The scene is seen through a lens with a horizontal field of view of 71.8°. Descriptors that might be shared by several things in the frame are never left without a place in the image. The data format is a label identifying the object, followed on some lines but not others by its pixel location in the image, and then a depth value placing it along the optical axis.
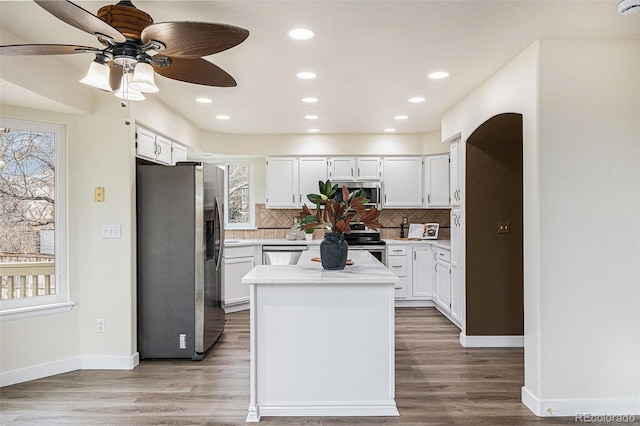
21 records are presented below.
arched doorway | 4.14
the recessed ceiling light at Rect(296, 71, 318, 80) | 3.33
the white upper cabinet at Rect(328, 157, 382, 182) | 6.06
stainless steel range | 5.86
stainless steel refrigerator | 3.80
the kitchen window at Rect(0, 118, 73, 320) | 3.37
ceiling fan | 1.63
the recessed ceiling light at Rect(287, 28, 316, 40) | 2.54
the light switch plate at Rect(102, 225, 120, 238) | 3.61
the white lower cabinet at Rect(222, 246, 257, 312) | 5.45
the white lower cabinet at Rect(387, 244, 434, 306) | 5.76
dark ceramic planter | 2.91
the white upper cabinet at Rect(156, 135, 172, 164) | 4.28
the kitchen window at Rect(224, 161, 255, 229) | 6.50
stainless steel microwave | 6.01
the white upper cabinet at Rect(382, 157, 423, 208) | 6.05
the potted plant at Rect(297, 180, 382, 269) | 2.88
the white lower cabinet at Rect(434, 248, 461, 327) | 4.72
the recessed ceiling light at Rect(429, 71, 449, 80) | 3.33
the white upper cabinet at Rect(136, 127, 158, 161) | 3.81
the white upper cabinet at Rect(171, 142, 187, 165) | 4.74
